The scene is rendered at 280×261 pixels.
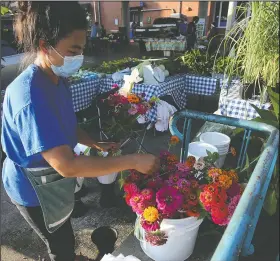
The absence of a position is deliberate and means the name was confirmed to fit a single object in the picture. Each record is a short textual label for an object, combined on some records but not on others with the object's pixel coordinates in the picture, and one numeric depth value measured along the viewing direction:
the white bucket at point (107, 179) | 2.79
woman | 1.09
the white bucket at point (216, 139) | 2.47
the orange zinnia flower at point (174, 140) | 1.69
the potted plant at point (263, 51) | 2.12
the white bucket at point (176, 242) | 1.29
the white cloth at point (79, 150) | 2.59
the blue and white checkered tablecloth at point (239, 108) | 3.14
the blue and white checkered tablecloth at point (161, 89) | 4.52
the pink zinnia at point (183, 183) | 1.25
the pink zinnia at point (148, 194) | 1.23
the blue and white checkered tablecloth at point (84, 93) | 4.79
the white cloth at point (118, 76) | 4.98
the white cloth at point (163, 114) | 4.65
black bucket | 2.27
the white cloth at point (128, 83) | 2.72
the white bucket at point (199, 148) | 2.28
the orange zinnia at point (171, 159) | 1.41
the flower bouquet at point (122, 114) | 2.36
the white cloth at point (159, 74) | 4.67
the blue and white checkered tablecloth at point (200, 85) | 5.16
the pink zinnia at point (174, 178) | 1.28
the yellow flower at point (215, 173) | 1.27
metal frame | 0.55
